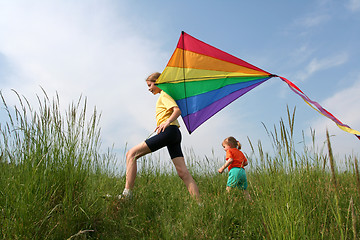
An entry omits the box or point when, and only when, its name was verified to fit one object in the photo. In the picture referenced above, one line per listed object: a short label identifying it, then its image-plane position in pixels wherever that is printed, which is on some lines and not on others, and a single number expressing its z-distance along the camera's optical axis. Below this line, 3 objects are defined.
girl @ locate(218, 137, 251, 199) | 4.14
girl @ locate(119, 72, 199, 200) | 3.29
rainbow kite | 3.75
